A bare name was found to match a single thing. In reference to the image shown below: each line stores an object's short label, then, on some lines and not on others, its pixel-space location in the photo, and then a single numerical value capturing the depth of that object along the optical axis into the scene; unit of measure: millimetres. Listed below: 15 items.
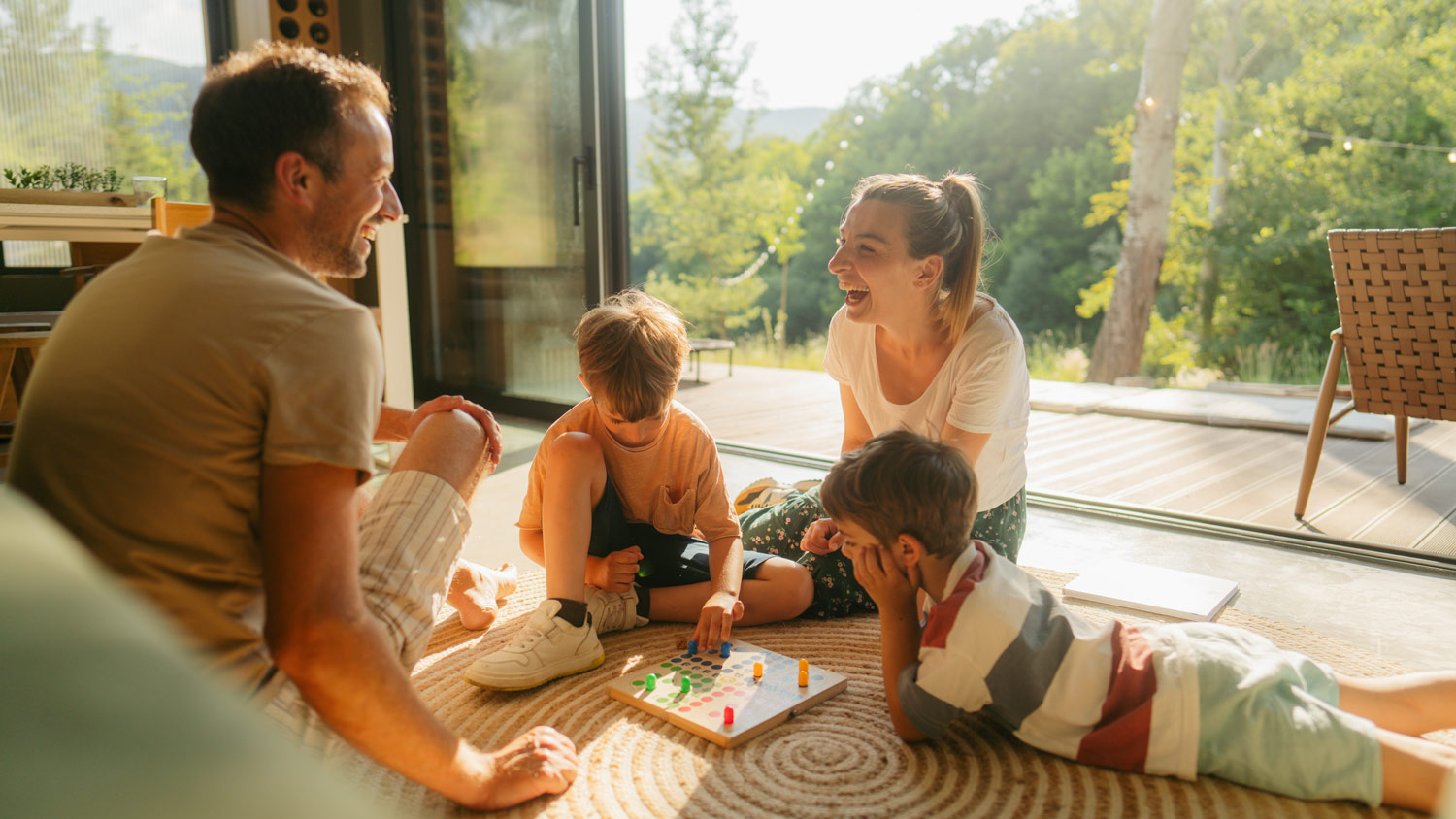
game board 1289
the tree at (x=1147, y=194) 6148
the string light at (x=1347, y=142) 6619
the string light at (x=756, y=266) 10877
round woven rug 1118
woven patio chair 2193
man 740
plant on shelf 3064
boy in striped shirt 1102
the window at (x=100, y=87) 3738
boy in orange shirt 1464
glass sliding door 3641
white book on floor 1788
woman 1594
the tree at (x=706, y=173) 10130
